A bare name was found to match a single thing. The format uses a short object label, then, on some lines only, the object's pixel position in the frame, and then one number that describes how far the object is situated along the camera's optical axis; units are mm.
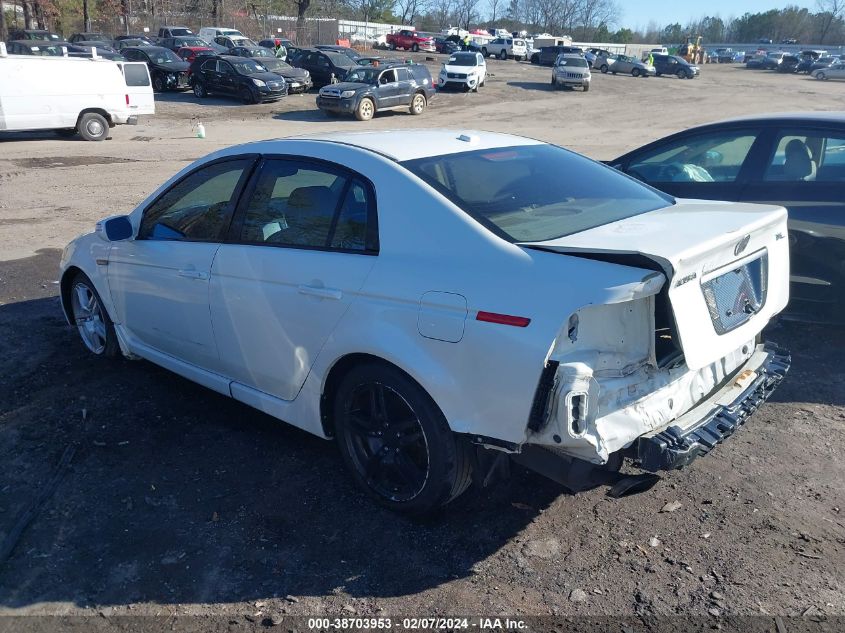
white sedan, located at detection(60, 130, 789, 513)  2945
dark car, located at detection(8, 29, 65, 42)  39969
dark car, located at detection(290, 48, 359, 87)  32656
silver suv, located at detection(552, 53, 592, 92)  40312
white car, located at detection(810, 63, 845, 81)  56500
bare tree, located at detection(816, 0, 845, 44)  114688
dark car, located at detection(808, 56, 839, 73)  63969
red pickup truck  63938
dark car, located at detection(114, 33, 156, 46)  42766
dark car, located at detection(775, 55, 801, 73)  65500
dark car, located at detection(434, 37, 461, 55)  62512
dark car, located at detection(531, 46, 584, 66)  56438
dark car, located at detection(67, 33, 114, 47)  43184
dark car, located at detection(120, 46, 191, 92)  31906
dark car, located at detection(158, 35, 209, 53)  39222
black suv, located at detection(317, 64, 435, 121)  24859
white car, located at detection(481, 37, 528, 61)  60156
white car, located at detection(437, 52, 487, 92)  35438
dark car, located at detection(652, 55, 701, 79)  54719
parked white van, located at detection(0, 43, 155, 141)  17109
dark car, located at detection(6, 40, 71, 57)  30141
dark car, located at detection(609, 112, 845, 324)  5492
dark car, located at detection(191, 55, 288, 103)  28375
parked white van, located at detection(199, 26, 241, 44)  49000
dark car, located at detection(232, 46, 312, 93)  30414
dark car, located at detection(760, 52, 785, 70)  68894
